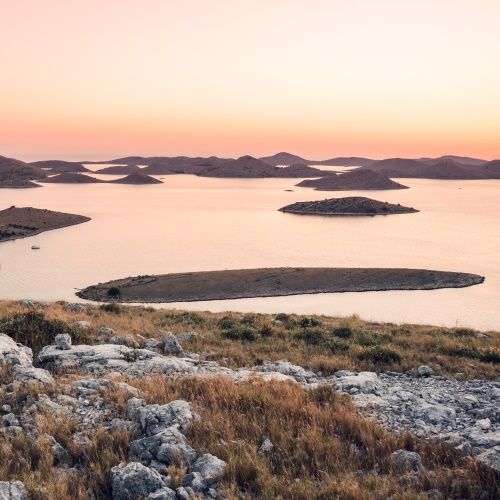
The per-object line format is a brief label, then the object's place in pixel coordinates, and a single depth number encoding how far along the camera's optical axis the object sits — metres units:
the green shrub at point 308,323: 23.84
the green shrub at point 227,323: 22.38
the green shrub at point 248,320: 23.48
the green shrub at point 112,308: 27.14
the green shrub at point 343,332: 20.55
